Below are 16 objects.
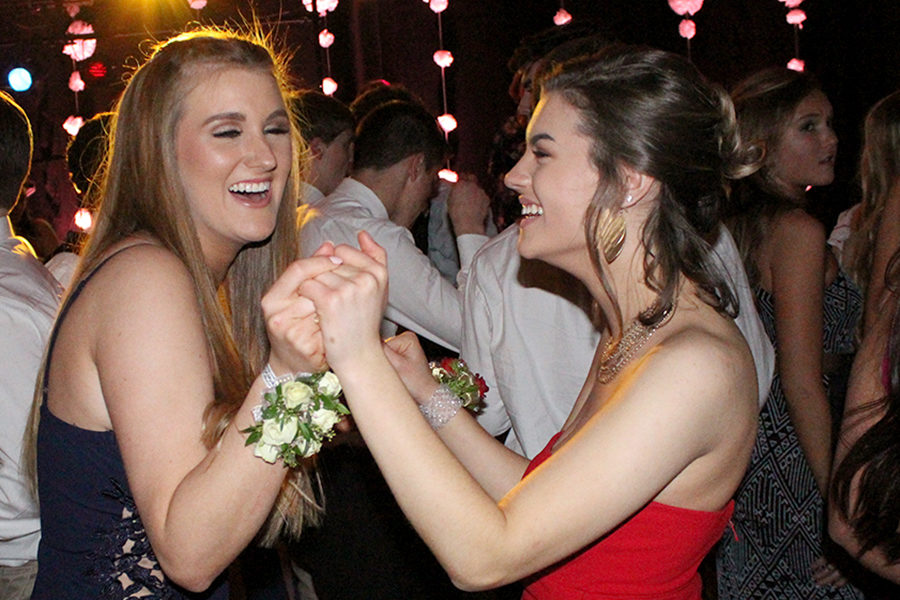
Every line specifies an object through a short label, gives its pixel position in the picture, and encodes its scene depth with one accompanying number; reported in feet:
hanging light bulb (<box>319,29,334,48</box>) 22.94
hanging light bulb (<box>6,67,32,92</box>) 25.68
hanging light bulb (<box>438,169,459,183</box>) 20.06
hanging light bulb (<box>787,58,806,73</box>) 20.20
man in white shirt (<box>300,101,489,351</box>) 10.94
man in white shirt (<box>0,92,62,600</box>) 7.16
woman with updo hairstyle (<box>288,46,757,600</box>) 4.07
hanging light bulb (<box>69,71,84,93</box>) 25.70
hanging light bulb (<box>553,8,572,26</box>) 20.68
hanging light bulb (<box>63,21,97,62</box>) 25.08
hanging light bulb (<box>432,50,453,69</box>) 23.07
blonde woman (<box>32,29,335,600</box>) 4.43
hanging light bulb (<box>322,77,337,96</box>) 22.90
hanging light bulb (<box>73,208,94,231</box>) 18.07
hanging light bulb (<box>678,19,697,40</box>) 21.06
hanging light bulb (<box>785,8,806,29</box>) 20.59
